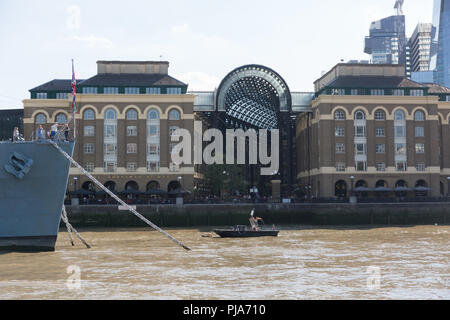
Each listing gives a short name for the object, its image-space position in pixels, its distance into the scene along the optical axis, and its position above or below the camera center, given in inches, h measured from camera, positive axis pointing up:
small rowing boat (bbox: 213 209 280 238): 1914.4 -142.2
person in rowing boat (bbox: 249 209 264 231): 1972.2 -119.2
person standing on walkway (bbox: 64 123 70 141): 1405.8 +154.9
